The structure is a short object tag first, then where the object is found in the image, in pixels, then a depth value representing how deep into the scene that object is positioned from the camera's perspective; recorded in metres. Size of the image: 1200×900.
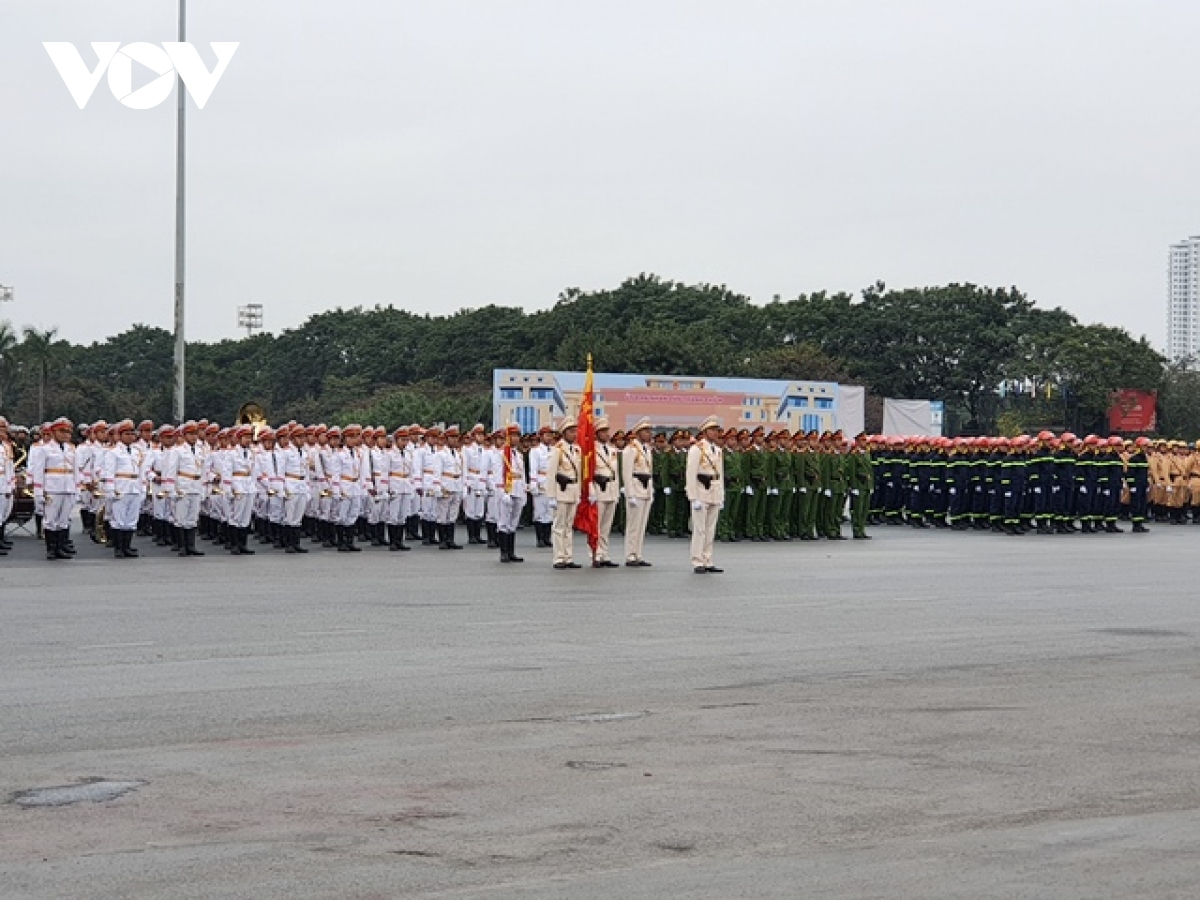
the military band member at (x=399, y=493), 29.36
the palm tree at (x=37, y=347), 77.81
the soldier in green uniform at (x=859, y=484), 34.91
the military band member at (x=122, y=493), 26.45
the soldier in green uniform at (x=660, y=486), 34.72
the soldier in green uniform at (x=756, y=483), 33.69
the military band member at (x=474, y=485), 30.36
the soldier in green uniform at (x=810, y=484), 34.41
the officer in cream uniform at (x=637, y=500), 25.20
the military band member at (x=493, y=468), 29.67
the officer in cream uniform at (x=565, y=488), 24.22
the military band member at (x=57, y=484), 25.89
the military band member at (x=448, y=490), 29.84
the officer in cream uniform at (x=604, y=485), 25.06
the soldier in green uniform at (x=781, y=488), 33.97
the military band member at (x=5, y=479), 26.84
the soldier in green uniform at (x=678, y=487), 34.50
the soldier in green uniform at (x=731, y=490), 33.44
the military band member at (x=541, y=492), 30.92
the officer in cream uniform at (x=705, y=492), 23.39
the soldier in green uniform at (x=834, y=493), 34.88
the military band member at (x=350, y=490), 28.84
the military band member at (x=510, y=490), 26.22
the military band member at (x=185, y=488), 27.14
